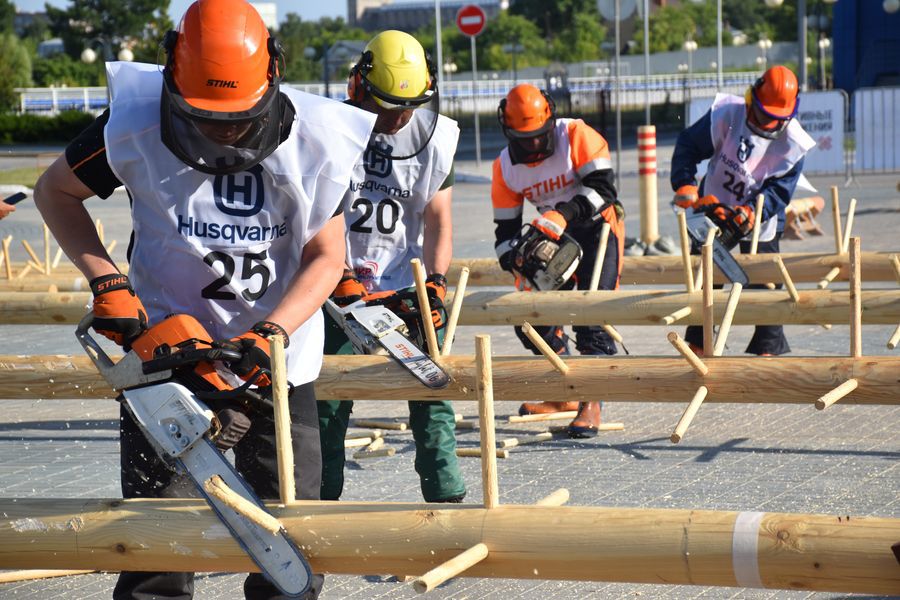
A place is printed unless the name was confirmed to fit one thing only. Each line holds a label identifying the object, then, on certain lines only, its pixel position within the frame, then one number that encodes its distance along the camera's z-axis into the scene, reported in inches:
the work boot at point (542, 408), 558.3
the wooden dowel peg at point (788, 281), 441.0
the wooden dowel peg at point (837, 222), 522.0
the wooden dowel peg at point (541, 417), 543.2
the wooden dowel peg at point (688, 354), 297.2
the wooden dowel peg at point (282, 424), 225.7
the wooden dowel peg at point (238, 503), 219.5
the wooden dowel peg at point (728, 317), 353.2
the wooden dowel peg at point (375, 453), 494.6
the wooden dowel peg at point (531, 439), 506.5
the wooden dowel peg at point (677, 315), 445.7
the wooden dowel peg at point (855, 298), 350.3
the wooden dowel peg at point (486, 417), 229.8
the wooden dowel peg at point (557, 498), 242.6
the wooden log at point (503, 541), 215.3
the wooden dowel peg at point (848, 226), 523.2
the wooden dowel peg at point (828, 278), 514.9
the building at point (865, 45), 2716.5
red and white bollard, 1055.6
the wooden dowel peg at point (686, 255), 443.5
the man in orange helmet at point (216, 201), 242.7
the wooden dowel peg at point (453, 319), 361.7
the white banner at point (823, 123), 1476.4
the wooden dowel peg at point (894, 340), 384.2
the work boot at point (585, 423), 518.9
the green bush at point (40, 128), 2955.2
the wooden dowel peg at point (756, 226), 529.0
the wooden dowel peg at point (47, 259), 636.0
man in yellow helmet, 378.9
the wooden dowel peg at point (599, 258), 475.5
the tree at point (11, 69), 3683.6
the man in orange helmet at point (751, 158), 581.3
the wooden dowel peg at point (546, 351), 325.5
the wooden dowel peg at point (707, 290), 333.4
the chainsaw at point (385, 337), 348.8
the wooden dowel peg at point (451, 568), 203.9
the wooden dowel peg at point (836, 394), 309.7
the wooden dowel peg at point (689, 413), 280.5
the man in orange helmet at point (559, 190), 520.4
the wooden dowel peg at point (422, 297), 343.6
